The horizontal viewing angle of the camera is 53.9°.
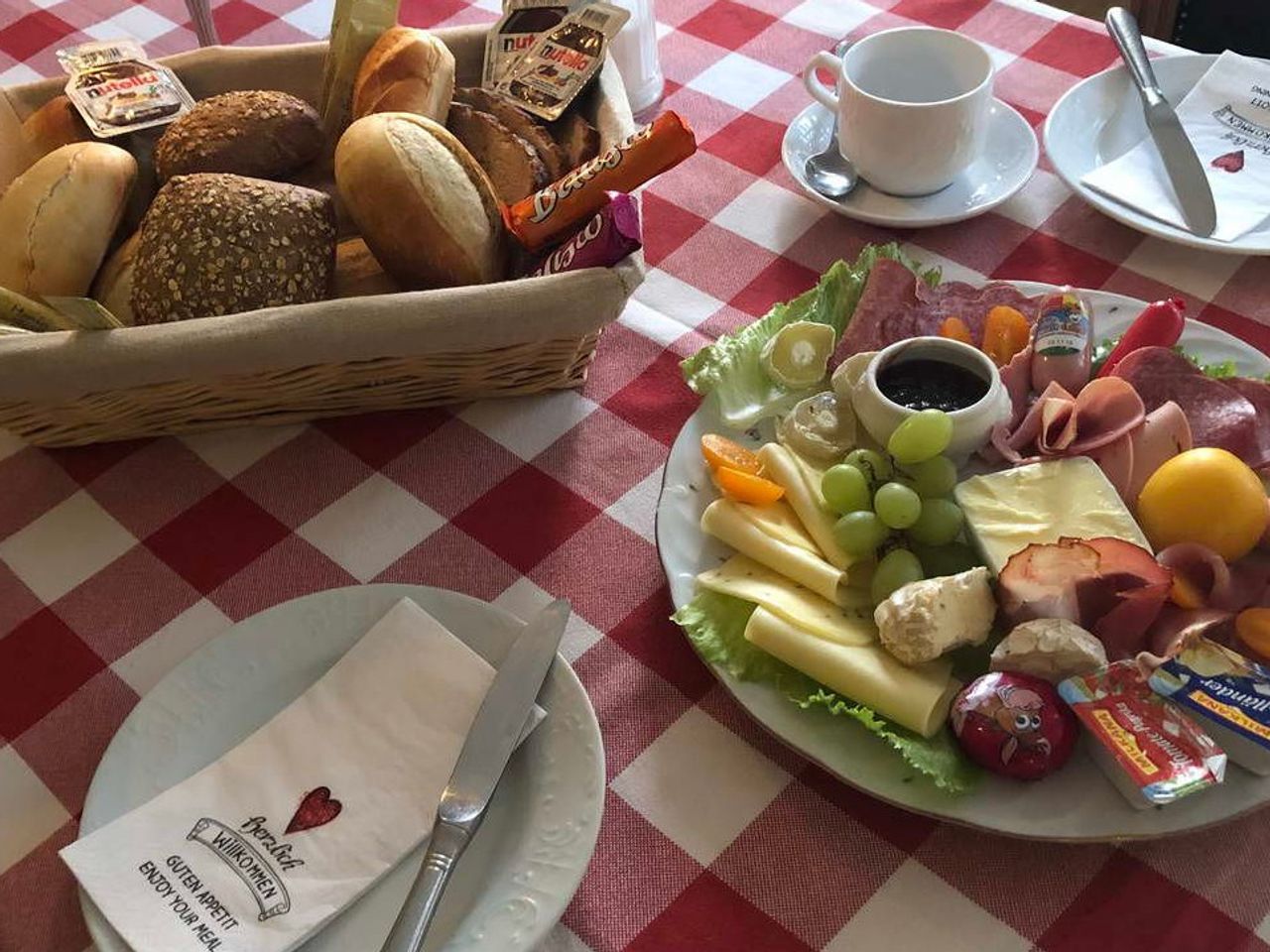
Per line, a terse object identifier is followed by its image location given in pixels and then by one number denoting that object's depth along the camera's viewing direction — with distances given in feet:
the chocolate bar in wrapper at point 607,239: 2.65
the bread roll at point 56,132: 3.33
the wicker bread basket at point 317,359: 2.57
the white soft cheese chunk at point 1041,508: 2.40
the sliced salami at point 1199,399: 2.54
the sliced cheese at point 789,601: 2.34
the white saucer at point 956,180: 3.45
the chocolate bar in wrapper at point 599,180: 2.75
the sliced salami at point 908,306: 2.89
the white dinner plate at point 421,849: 2.08
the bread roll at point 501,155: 3.17
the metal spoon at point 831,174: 3.56
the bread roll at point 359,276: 3.01
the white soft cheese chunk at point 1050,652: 2.16
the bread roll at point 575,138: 3.26
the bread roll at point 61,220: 2.91
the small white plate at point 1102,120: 3.52
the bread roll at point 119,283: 2.95
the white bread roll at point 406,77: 3.20
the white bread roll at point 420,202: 2.81
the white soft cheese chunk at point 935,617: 2.23
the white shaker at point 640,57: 3.83
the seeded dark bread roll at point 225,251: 2.77
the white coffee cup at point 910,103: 3.32
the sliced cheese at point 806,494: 2.49
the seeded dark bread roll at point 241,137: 3.16
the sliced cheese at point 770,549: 2.42
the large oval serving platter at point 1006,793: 2.08
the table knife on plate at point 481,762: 2.02
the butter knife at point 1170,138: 3.30
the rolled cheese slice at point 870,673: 2.20
